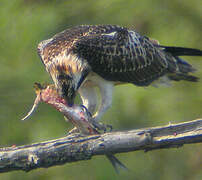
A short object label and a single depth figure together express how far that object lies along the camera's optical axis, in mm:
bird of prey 12281
